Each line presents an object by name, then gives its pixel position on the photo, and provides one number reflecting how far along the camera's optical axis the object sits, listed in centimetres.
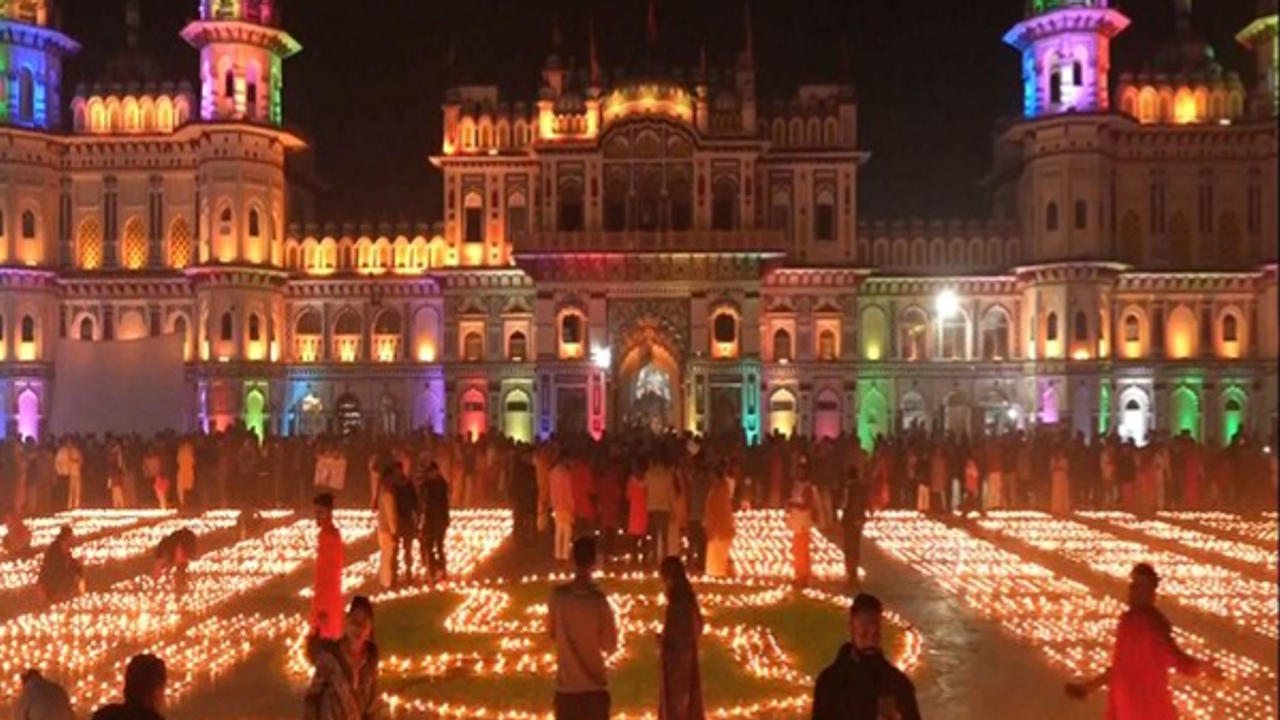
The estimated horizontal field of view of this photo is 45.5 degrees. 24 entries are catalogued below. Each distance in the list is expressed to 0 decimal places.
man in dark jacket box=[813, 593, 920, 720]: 765
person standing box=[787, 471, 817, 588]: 2069
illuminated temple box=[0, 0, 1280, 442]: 5375
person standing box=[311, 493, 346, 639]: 1372
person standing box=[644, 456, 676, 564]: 2195
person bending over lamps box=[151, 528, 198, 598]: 2064
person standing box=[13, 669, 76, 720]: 863
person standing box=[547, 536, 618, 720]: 1008
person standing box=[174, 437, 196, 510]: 3478
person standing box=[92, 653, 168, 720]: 748
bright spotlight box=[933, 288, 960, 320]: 5697
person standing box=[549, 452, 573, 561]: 2361
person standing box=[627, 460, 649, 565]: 2278
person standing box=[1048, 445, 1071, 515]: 3369
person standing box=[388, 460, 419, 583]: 2094
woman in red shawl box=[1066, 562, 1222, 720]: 938
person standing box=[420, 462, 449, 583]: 2175
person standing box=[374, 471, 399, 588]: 2083
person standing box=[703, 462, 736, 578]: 2102
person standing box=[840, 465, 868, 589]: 2067
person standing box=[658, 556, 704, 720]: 1069
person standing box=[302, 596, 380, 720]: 912
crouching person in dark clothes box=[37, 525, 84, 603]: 1927
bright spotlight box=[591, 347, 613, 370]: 5362
